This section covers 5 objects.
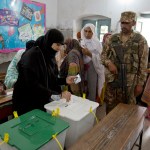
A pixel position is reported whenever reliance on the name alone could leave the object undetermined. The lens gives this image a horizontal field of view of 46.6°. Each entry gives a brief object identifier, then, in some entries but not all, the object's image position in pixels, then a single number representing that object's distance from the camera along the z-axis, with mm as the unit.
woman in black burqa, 1202
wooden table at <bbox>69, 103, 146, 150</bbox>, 938
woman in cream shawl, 2766
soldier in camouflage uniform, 1750
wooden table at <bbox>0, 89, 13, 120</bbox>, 1579
